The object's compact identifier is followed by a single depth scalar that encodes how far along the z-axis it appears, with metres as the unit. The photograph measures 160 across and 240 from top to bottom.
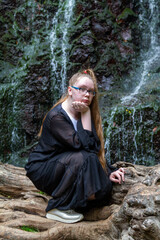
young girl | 2.17
